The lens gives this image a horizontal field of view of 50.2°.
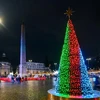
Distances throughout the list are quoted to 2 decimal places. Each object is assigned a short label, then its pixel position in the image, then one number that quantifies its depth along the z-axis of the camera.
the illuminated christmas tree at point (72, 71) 5.98
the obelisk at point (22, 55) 29.38
